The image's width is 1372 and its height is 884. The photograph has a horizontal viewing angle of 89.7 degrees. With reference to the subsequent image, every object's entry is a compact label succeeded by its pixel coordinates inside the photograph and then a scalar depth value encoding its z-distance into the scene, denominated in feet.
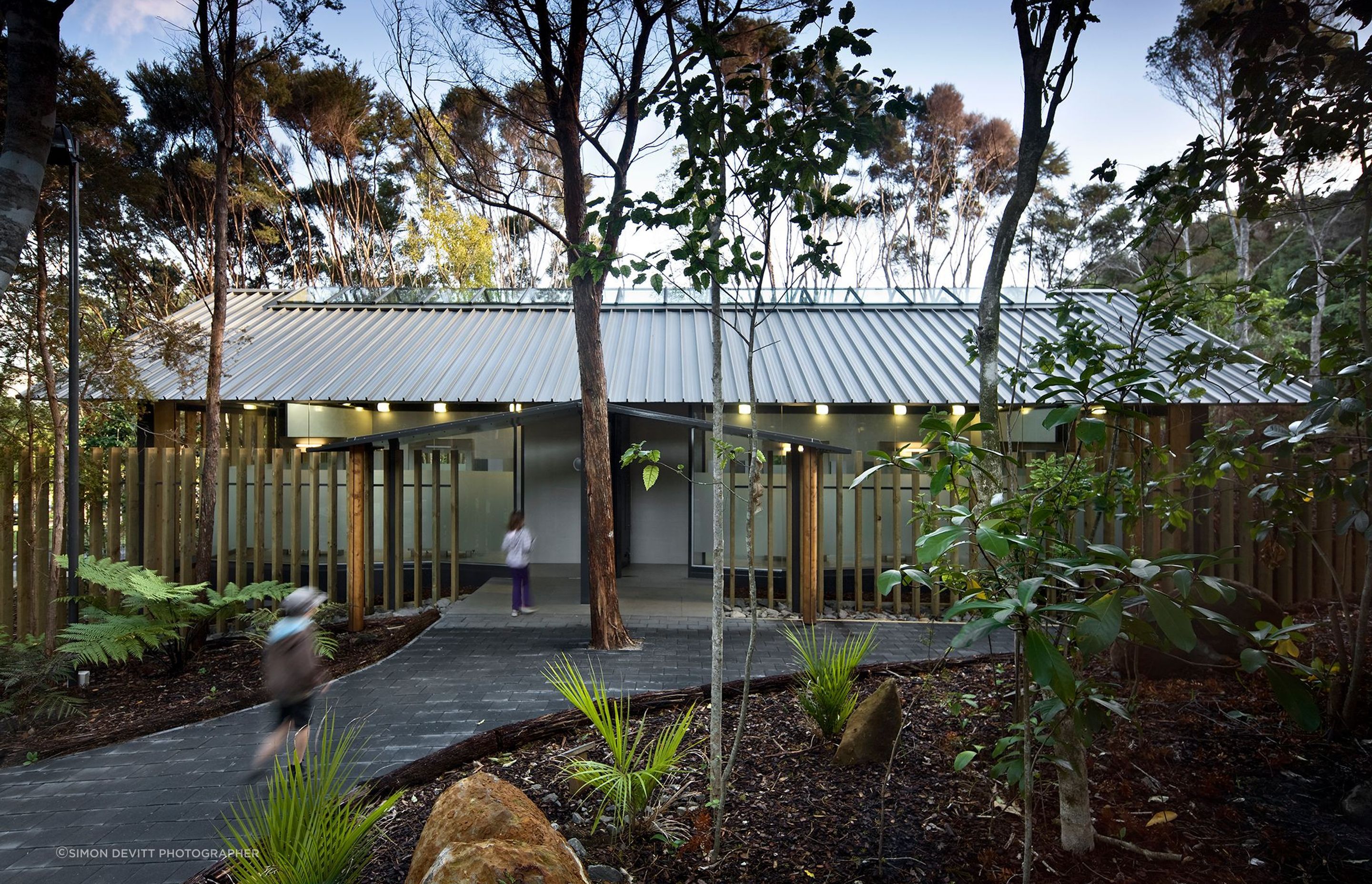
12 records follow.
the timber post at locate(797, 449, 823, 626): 27.25
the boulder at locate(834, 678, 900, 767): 12.79
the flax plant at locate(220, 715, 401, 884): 8.79
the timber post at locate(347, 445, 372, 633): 26.86
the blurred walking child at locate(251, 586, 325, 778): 14.53
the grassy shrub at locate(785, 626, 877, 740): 13.79
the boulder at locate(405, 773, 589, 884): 8.04
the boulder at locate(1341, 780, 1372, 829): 9.69
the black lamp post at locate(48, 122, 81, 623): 18.11
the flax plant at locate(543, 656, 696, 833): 10.89
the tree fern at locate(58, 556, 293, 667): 18.94
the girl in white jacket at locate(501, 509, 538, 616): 28.71
